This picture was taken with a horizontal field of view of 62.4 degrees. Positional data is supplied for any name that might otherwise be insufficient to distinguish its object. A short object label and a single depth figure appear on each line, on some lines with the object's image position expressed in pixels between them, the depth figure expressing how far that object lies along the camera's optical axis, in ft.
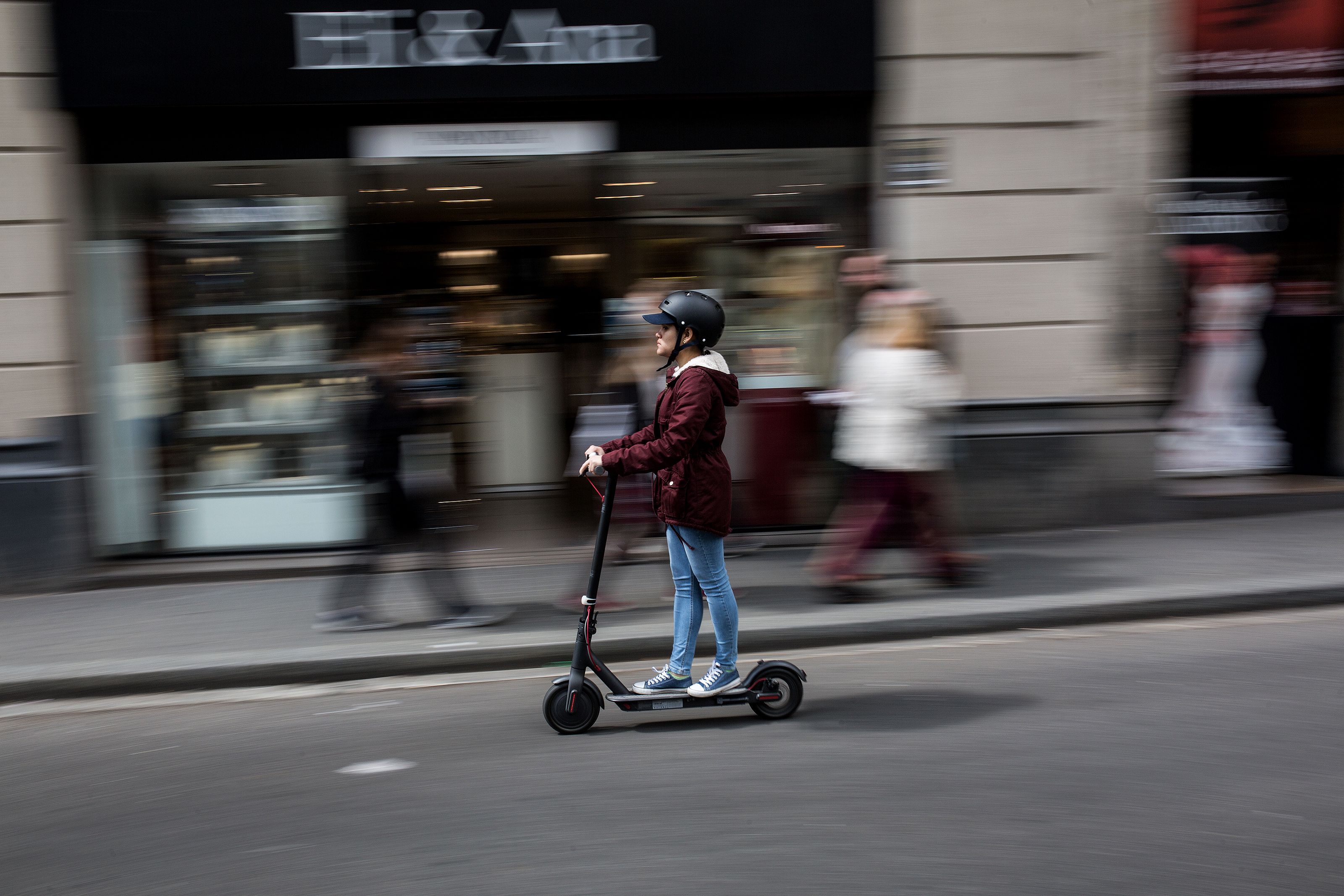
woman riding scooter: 14.26
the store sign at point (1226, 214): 28.68
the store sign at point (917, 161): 26.16
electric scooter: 14.88
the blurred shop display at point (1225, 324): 28.96
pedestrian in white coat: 20.58
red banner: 27.07
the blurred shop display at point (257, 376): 26.07
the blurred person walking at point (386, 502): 19.80
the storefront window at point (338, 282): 25.85
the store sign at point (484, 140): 25.61
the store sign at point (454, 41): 24.50
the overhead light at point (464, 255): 28.96
